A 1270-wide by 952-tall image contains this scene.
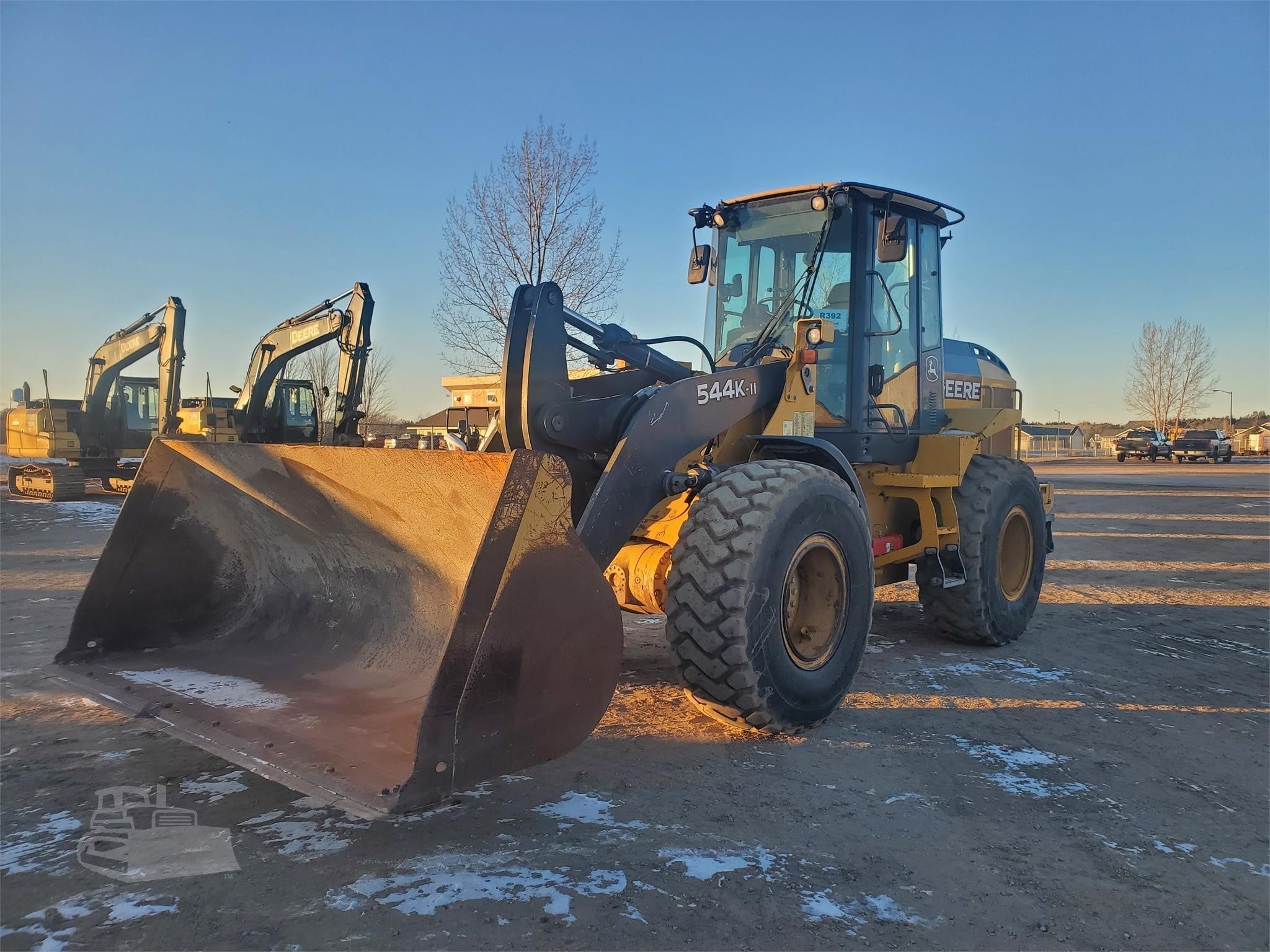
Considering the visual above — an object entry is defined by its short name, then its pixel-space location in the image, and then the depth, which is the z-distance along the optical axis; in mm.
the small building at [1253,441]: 64938
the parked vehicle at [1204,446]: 45000
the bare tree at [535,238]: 15094
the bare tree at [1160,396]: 67375
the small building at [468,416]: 18203
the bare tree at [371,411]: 33000
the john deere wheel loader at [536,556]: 3096
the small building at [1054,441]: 71062
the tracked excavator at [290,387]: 15266
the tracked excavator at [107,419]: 19312
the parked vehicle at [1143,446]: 47594
